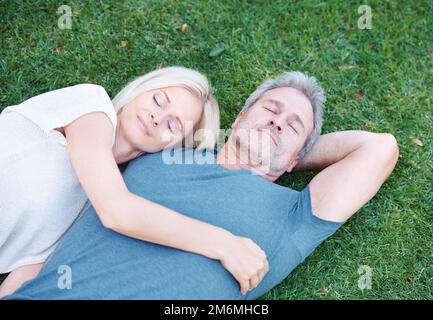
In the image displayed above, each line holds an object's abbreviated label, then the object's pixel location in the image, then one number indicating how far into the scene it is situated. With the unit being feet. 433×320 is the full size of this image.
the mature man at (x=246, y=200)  10.11
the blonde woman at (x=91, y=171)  10.08
